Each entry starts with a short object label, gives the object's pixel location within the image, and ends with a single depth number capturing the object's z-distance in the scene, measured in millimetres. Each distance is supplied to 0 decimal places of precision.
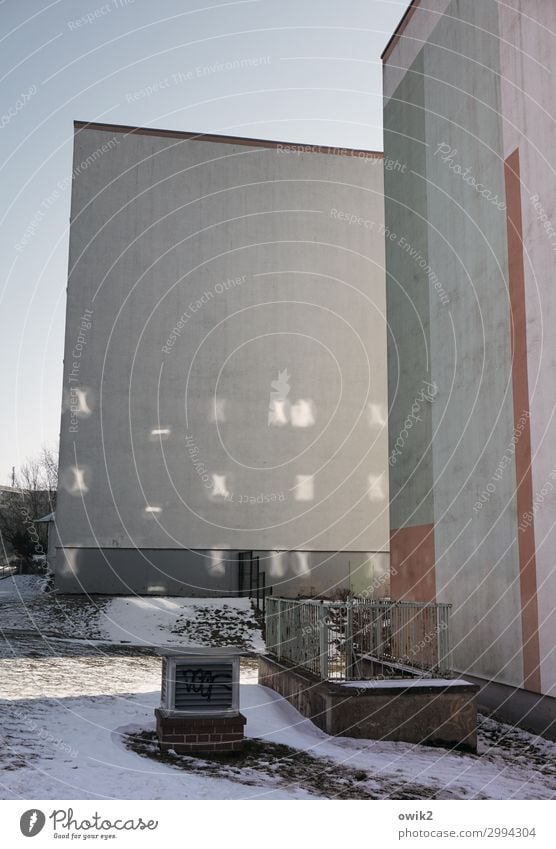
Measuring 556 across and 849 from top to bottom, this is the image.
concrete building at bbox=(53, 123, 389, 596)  25672
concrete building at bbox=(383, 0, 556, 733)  11719
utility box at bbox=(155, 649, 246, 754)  8188
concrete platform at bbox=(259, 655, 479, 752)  9359
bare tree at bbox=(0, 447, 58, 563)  45000
